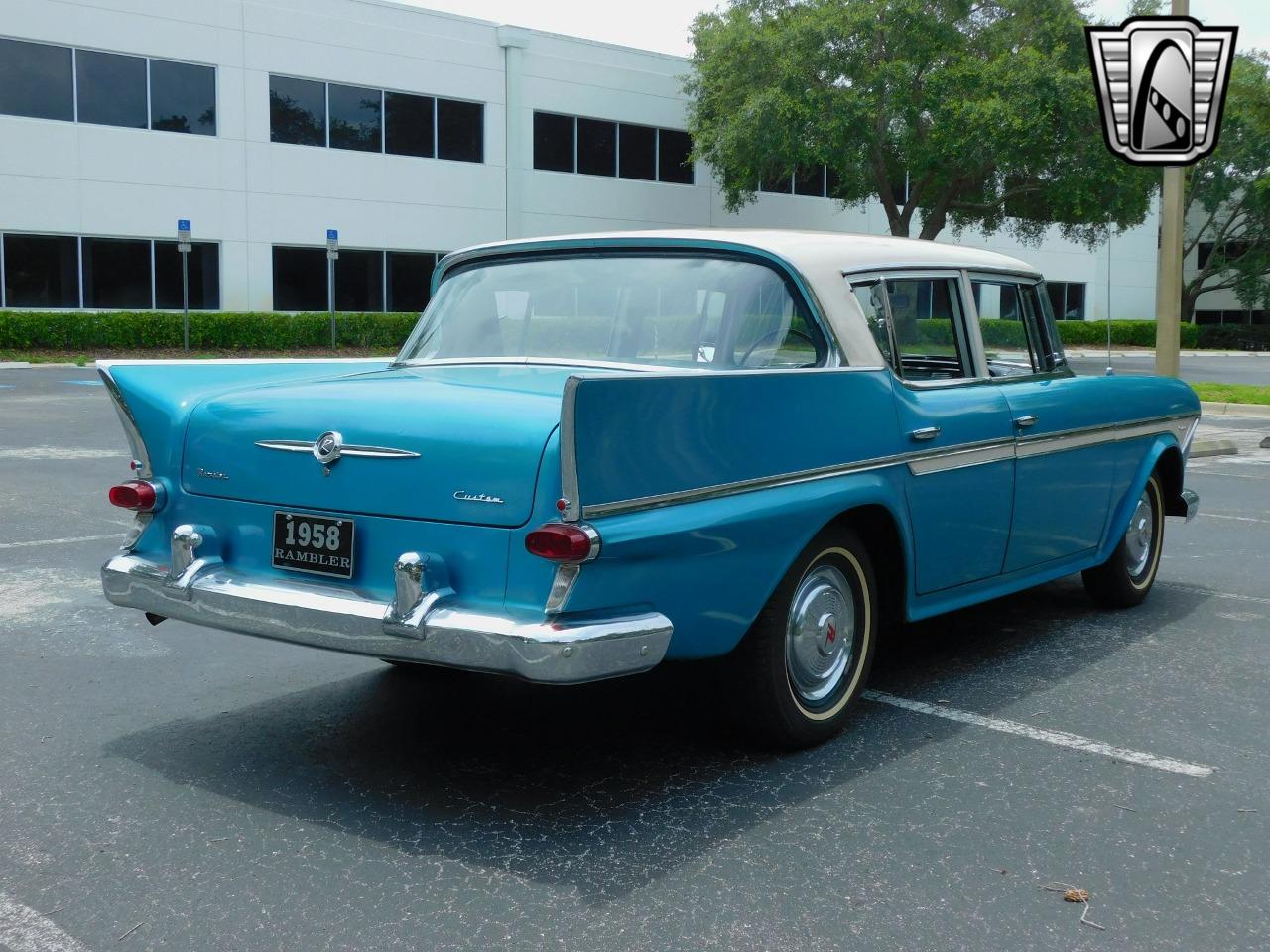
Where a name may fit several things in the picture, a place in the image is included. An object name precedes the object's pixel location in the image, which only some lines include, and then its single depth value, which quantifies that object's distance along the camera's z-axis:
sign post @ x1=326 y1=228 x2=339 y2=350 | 29.20
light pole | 14.10
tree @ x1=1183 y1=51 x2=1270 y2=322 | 48.28
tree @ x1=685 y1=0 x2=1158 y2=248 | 31.41
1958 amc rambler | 3.78
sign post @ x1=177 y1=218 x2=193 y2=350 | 26.65
